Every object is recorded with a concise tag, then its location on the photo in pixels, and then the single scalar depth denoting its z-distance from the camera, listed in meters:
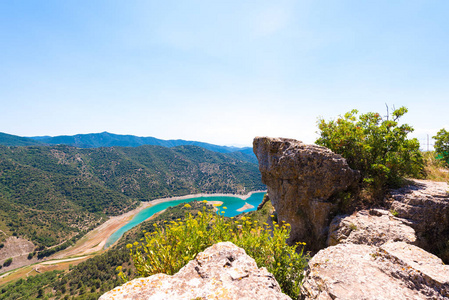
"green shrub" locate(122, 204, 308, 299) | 4.68
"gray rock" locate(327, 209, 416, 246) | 6.96
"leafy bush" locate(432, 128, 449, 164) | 10.07
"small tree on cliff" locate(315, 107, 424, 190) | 9.43
